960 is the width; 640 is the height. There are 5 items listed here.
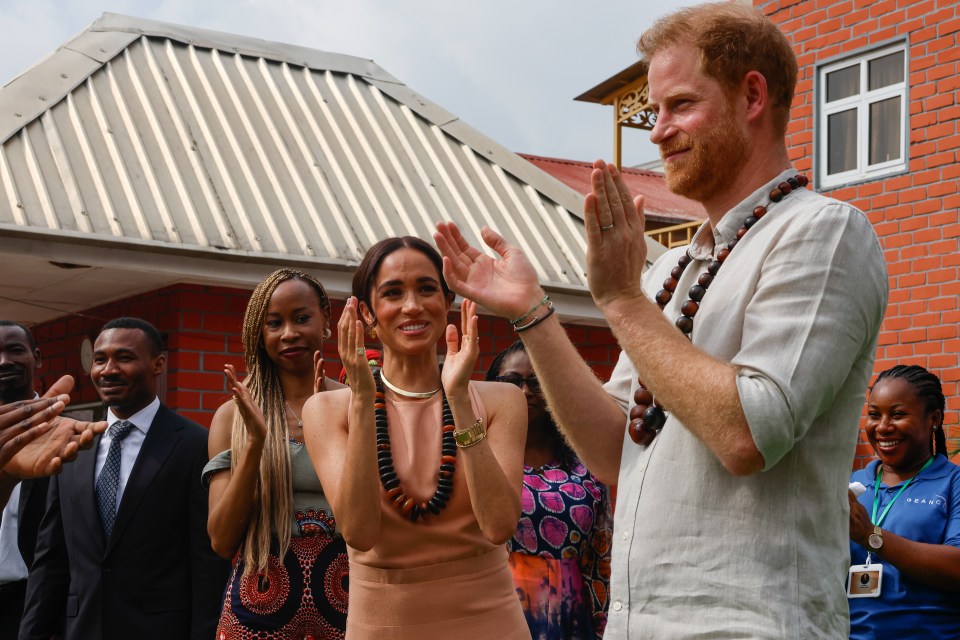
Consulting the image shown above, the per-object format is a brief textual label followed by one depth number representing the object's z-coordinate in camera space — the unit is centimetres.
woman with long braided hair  410
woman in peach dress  343
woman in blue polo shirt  433
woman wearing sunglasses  443
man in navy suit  459
